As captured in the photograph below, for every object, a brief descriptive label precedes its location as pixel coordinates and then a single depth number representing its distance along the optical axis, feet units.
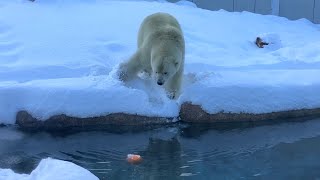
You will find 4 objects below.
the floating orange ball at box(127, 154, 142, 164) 32.86
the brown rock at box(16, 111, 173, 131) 38.65
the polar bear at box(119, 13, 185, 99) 38.55
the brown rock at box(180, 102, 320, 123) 40.55
